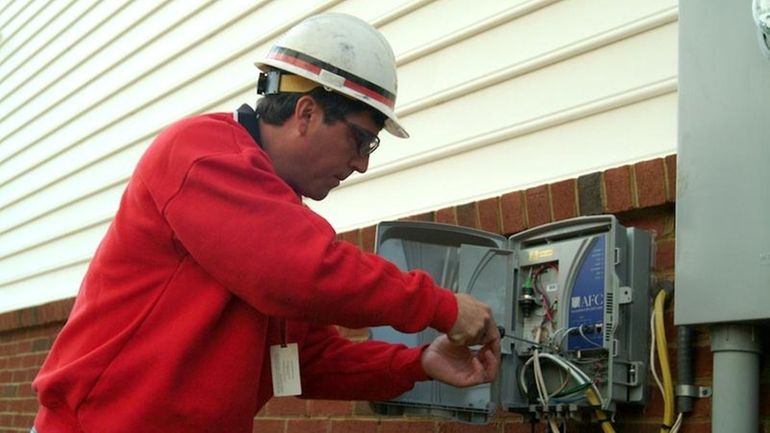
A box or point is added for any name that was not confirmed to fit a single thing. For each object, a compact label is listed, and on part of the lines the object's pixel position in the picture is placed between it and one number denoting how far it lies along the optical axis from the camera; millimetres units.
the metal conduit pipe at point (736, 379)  2494
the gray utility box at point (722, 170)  2424
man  2377
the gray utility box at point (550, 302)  2826
